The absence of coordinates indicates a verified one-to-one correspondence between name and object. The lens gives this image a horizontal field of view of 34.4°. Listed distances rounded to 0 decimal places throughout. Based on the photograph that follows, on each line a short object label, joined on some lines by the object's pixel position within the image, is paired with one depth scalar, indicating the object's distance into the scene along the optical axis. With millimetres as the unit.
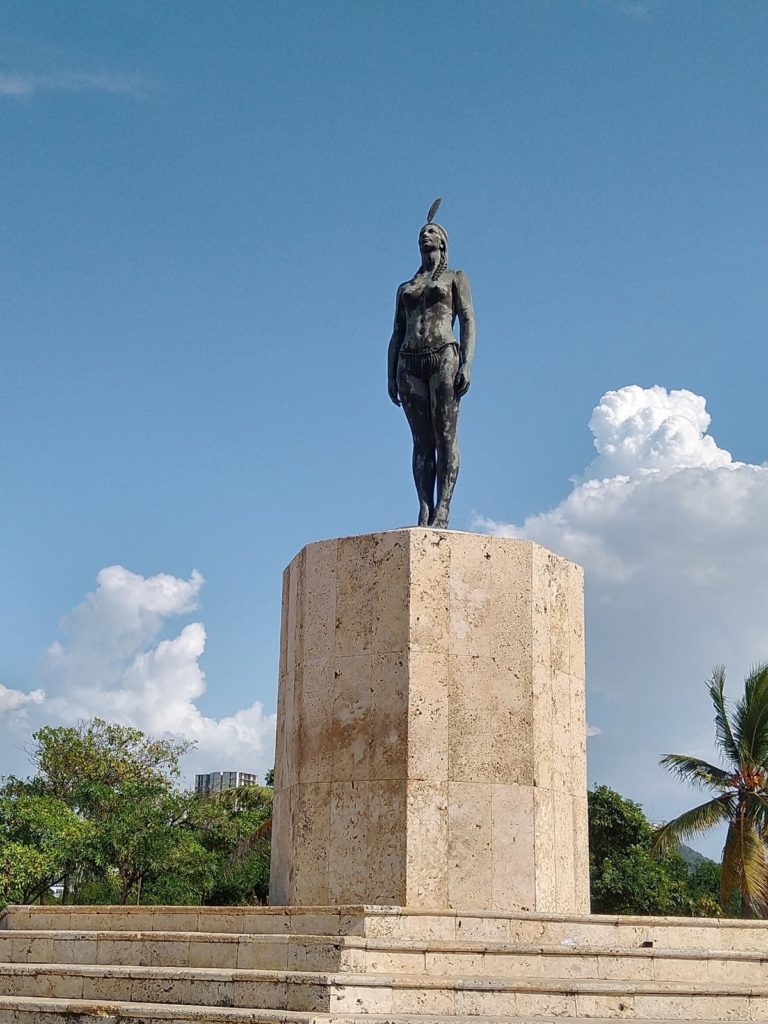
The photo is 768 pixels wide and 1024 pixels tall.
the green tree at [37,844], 26672
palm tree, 25922
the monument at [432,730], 11297
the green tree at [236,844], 33406
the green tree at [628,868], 34031
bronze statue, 13266
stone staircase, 8992
